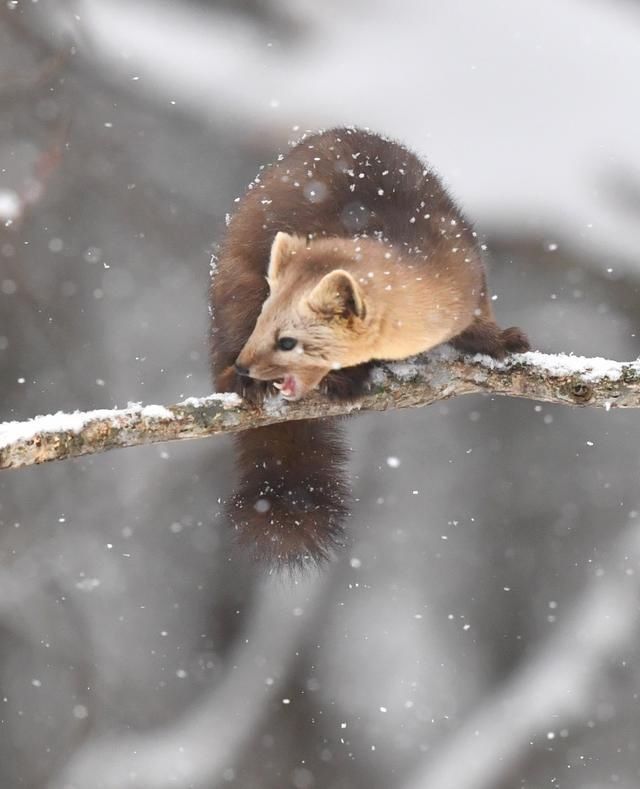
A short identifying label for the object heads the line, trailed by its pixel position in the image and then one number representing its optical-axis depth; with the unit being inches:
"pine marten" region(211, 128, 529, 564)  275.4
